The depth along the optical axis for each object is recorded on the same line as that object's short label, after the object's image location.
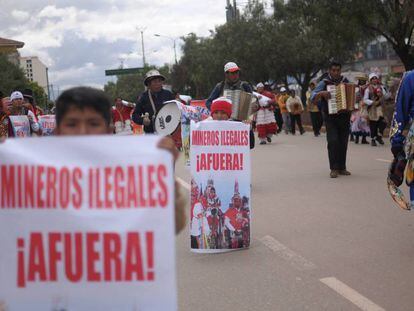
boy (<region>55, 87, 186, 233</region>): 2.49
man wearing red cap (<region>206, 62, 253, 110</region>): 8.78
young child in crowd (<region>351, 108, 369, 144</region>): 16.78
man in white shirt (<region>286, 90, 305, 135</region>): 22.78
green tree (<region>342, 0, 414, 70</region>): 20.61
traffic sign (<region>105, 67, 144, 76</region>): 78.25
